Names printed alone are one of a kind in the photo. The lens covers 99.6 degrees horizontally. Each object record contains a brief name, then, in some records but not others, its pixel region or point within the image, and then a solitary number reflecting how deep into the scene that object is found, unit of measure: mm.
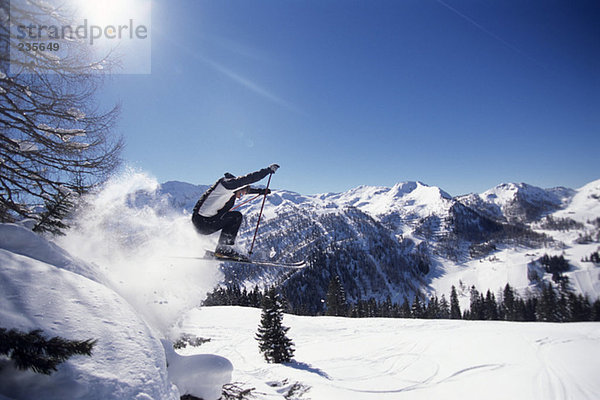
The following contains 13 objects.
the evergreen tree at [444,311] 66888
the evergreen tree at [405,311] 58156
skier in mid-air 8781
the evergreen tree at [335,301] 50594
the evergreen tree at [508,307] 62844
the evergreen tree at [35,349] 1979
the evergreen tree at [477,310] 61188
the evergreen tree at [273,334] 18750
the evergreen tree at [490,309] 61219
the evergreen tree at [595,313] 52500
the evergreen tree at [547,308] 54906
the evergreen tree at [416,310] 53875
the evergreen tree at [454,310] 63344
